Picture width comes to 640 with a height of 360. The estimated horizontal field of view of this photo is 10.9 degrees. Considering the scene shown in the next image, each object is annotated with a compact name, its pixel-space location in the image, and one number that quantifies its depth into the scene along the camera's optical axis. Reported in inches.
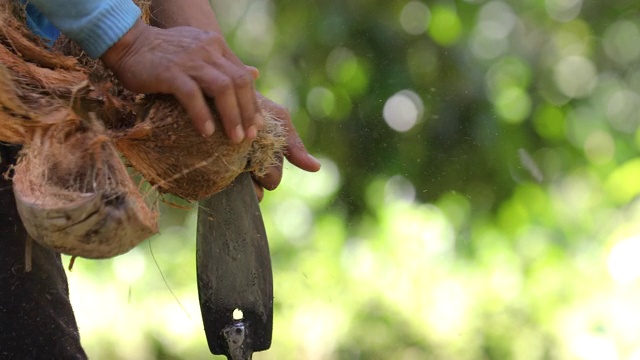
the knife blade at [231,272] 129.9
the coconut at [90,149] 119.3
